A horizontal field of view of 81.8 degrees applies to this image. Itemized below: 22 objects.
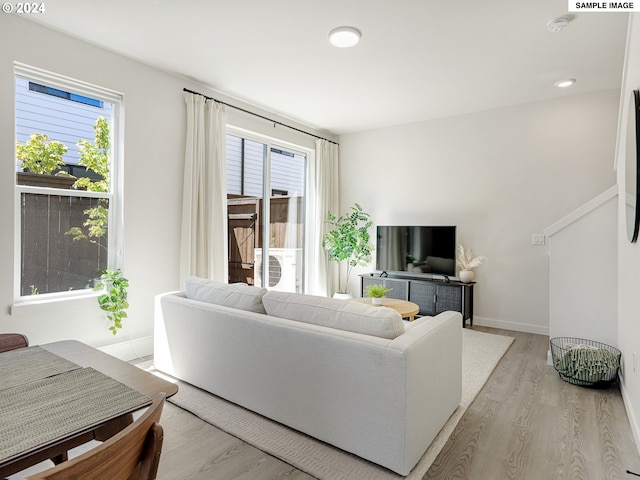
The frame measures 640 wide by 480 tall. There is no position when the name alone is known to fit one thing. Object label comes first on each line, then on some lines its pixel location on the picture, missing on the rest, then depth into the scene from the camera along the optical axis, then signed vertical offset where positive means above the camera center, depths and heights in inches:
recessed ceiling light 148.4 +65.3
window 112.3 +18.4
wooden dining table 36.7 -19.6
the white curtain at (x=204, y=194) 148.4 +19.4
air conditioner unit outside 195.6 -16.1
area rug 71.4 -44.0
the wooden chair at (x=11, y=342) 70.1 -19.8
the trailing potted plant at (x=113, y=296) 126.4 -19.2
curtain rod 154.7 +63.2
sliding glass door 180.1 +15.7
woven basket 108.0 -36.6
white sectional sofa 69.0 -26.9
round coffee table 136.6 -25.2
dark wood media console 177.5 -26.2
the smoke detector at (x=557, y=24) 104.1 +62.8
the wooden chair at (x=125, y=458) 28.5 -18.5
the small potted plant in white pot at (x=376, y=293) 145.3 -20.4
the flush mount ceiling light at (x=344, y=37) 111.7 +63.5
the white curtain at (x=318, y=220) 225.1 +12.9
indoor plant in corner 214.1 +1.2
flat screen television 186.9 -4.5
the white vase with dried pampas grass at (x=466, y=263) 181.2 -10.5
